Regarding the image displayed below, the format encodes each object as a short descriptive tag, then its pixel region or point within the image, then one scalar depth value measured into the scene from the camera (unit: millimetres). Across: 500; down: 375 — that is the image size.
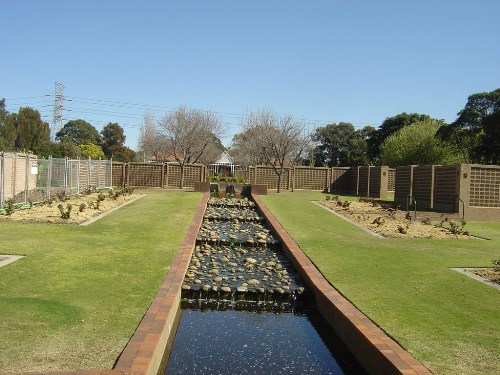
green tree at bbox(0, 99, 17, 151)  59875
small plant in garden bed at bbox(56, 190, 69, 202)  17858
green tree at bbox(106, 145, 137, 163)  65125
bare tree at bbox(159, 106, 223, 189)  45928
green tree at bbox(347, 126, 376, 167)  62797
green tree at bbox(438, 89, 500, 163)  37625
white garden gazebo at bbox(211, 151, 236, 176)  70381
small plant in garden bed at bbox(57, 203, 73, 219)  13732
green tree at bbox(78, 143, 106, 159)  50953
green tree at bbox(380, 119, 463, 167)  39906
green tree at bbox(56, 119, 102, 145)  81312
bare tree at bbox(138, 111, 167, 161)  63641
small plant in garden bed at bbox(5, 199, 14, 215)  13981
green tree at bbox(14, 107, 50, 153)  64500
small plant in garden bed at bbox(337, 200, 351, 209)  20584
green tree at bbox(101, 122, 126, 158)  78875
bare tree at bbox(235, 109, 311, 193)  41969
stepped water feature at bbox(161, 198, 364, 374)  5898
